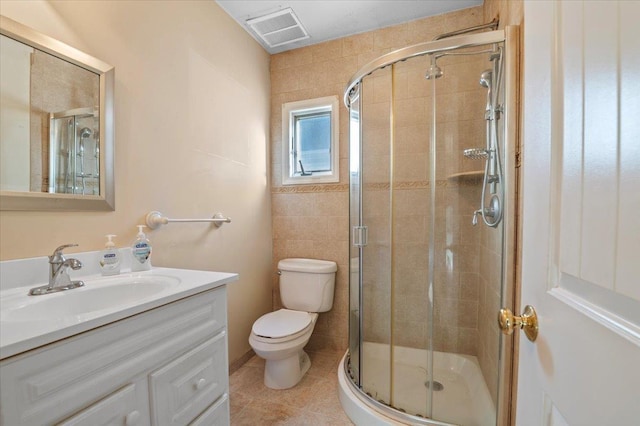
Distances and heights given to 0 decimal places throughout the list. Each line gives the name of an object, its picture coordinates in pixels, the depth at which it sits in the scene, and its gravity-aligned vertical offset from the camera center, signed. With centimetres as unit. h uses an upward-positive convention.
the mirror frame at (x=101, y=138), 94 +31
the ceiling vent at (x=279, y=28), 197 +139
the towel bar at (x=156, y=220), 140 -5
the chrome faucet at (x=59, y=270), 94 -21
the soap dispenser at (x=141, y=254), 126 -20
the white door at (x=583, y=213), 30 +0
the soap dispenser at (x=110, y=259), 115 -21
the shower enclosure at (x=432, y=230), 137 -11
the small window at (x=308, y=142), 229 +60
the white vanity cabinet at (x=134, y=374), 58 -43
